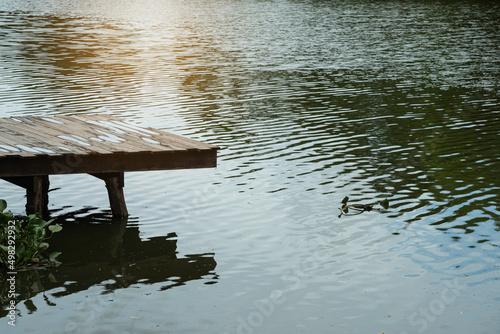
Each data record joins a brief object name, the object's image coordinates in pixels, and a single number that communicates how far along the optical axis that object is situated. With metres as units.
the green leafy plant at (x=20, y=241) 9.49
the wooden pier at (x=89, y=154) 10.74
